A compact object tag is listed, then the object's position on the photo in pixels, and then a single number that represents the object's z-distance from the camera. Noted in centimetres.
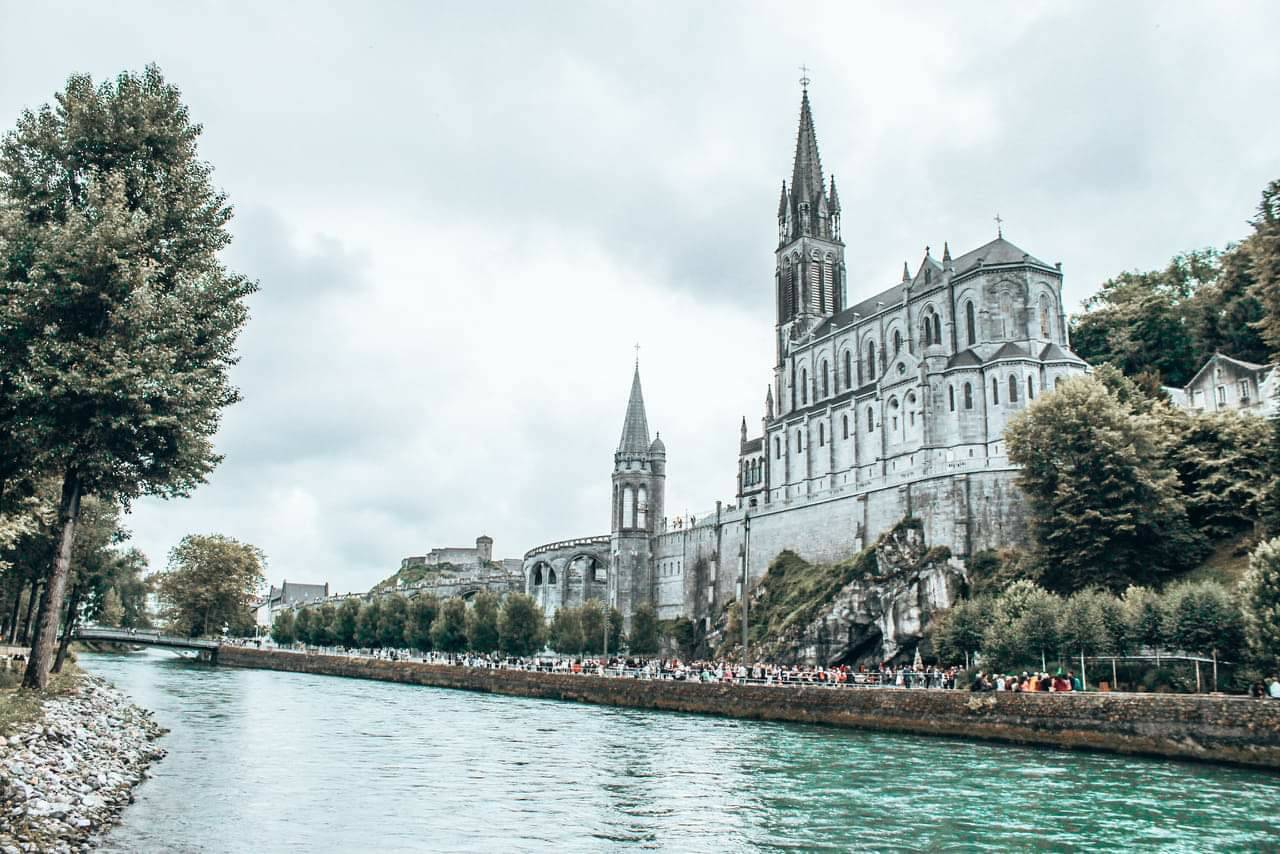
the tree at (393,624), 8900
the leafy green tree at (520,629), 7238
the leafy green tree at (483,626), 7438
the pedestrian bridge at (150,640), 8669
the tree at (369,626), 9131
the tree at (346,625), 9500
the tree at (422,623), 8362
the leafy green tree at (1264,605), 2809
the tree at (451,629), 7775
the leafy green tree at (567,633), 7219
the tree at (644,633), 7588
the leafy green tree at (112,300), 2072
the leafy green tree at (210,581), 9431
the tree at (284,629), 10719
